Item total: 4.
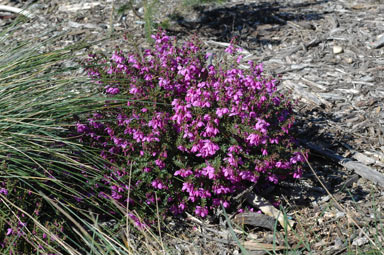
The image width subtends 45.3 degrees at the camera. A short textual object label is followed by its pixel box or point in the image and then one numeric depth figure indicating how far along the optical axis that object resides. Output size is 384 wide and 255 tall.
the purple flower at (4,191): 2.72
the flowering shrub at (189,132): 2.90
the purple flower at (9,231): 2.66
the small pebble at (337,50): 4.91
